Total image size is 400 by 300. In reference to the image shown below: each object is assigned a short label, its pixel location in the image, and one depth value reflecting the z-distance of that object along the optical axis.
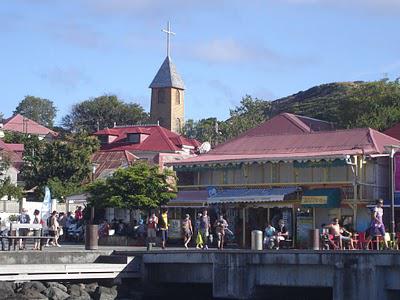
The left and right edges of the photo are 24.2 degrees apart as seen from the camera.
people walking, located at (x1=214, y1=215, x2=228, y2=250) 34.69
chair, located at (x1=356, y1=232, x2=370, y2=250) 31.24
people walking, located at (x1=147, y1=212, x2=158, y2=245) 37.84
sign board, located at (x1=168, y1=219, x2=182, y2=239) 45.83
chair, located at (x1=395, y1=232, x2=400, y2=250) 30.97
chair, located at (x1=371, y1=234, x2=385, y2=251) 30.20
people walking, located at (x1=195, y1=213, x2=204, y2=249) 35.34
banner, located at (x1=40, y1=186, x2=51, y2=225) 44.72
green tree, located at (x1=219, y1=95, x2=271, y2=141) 89.25
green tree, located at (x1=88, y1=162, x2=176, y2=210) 45.47
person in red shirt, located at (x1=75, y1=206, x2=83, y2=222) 48.75
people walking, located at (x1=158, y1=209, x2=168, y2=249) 37.38
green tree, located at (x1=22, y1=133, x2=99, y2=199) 71.44
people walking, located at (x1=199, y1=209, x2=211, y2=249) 35.62
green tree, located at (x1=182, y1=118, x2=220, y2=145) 99.88
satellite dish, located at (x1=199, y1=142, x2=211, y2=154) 64.74
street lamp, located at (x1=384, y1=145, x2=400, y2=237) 34.39
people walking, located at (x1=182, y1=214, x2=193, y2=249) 36.44
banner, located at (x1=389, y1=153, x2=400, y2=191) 41.56
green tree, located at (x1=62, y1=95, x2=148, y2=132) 123.44
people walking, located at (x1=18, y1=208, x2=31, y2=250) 34.13
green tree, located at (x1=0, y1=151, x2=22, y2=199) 59.88
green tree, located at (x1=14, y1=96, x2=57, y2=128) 152.12
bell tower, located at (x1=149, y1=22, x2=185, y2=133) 115.62
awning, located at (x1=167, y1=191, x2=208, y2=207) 46.88
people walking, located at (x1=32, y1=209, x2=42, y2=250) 33.78
